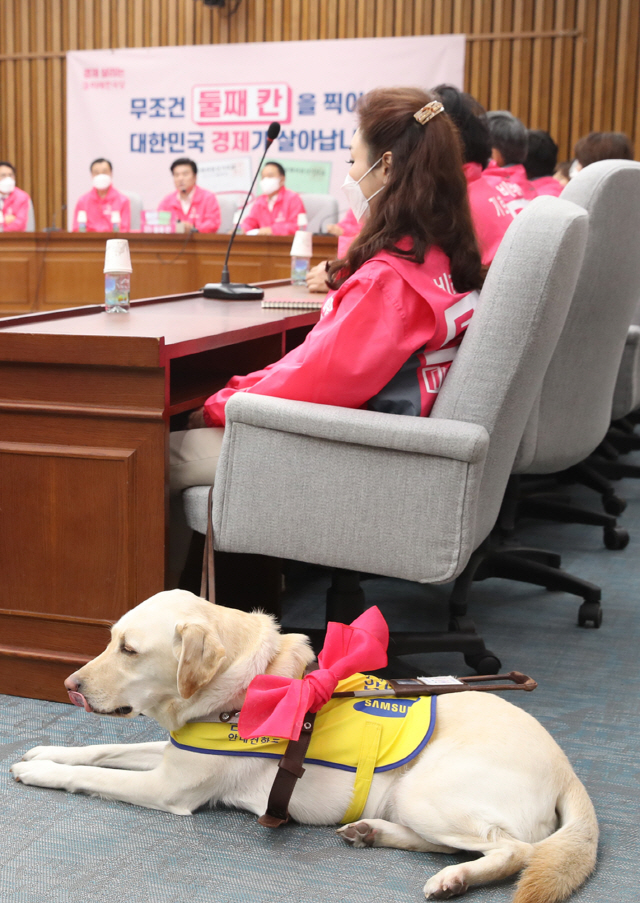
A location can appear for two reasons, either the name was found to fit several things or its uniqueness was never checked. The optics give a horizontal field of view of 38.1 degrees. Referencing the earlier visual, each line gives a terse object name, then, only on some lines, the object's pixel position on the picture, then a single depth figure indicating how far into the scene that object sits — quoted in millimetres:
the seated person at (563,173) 5589
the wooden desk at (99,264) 6219
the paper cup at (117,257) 2244
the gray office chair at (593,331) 2164
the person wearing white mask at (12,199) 7980
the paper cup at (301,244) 3762
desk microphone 2871
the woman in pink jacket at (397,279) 1674
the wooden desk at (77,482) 1783
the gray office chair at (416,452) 1615
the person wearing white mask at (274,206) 7262
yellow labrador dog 1292
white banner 7996
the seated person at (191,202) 7691
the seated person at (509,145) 3871
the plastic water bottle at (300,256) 3766
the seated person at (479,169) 2748
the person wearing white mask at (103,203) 7855
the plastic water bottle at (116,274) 2250
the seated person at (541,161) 4715
